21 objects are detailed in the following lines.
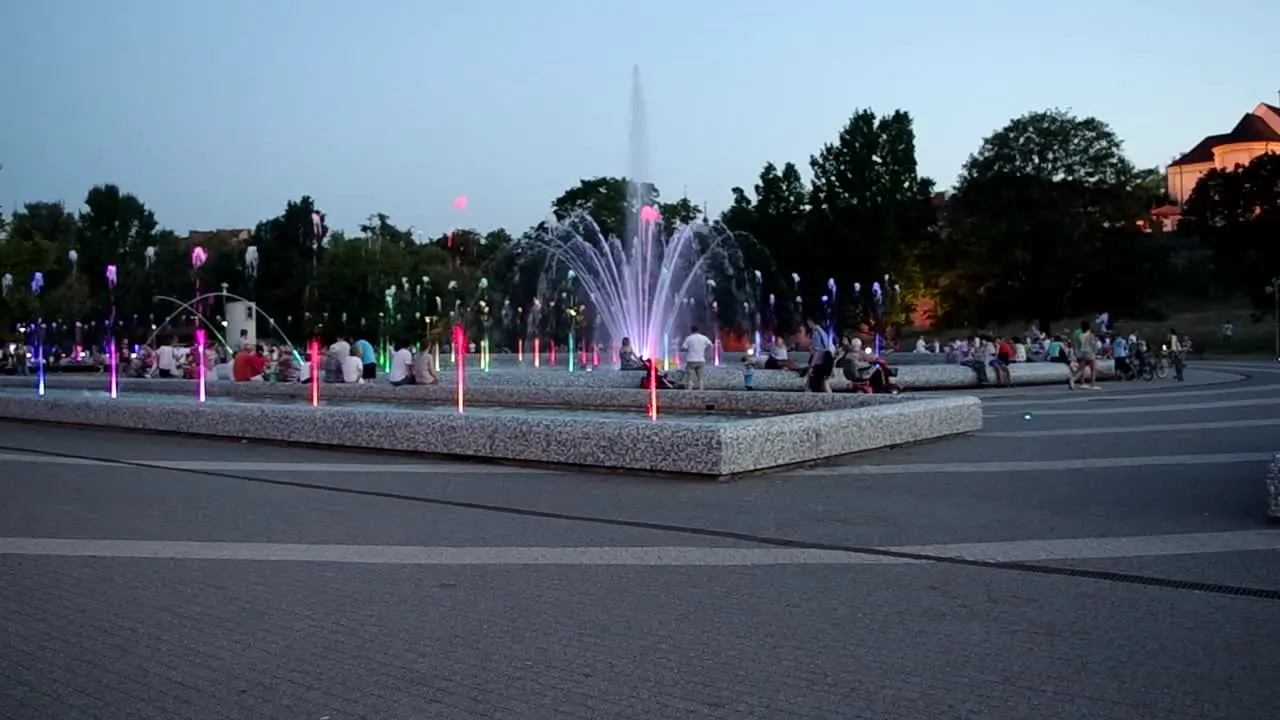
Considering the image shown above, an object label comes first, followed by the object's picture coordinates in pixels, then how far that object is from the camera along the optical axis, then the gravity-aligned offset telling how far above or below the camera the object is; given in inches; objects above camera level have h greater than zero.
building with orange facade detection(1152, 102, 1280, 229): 4207.7 +745.4
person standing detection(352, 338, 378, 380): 1061.1 +4.7
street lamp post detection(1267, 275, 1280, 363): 2261.3 +118.7
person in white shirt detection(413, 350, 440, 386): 867.4 -2.5
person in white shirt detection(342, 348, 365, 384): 979.9 -1.3
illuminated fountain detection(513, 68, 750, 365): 1508.4 +128.9
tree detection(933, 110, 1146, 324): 2832.2 +318.5
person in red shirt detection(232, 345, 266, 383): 1048.2 +3.5
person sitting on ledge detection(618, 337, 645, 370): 1163.9 +2.4
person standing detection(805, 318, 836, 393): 853.8 -2.5
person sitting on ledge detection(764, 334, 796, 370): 1197.7 -2.1
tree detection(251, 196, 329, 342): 3767.2 +370.3
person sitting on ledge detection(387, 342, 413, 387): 892.6 -0.7
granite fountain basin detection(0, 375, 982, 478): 473.1 -29.5
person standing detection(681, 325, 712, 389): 905.6 +3.7
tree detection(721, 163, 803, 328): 3179.1 +376.1
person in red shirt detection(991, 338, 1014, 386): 1189.1 -10.5
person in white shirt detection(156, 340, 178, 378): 1226.6 +11.6
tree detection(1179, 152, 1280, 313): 3093.0 +363.2
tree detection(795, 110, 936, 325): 3125.0 +403.6
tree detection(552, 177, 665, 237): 3159.5 +462.9
